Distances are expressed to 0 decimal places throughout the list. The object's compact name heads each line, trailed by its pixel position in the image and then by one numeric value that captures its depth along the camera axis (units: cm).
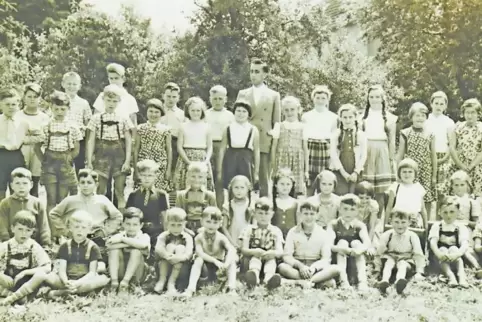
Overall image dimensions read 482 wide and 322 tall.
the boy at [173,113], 551
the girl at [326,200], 485
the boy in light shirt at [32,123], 505
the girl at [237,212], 478
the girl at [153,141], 529
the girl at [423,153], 548
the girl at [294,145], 542
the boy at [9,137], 496
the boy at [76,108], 539
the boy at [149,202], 477
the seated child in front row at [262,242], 441
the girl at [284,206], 481
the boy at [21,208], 451
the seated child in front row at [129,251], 435
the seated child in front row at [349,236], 449
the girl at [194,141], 523
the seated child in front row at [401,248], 452
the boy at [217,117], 543
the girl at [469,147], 543
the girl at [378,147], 550
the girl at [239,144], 523
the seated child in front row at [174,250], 434
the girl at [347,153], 530
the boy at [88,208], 461
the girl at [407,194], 499
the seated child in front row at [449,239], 455
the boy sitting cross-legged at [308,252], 438
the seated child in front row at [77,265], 412
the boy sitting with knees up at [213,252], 434
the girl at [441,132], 553
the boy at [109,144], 518
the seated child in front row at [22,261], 402
